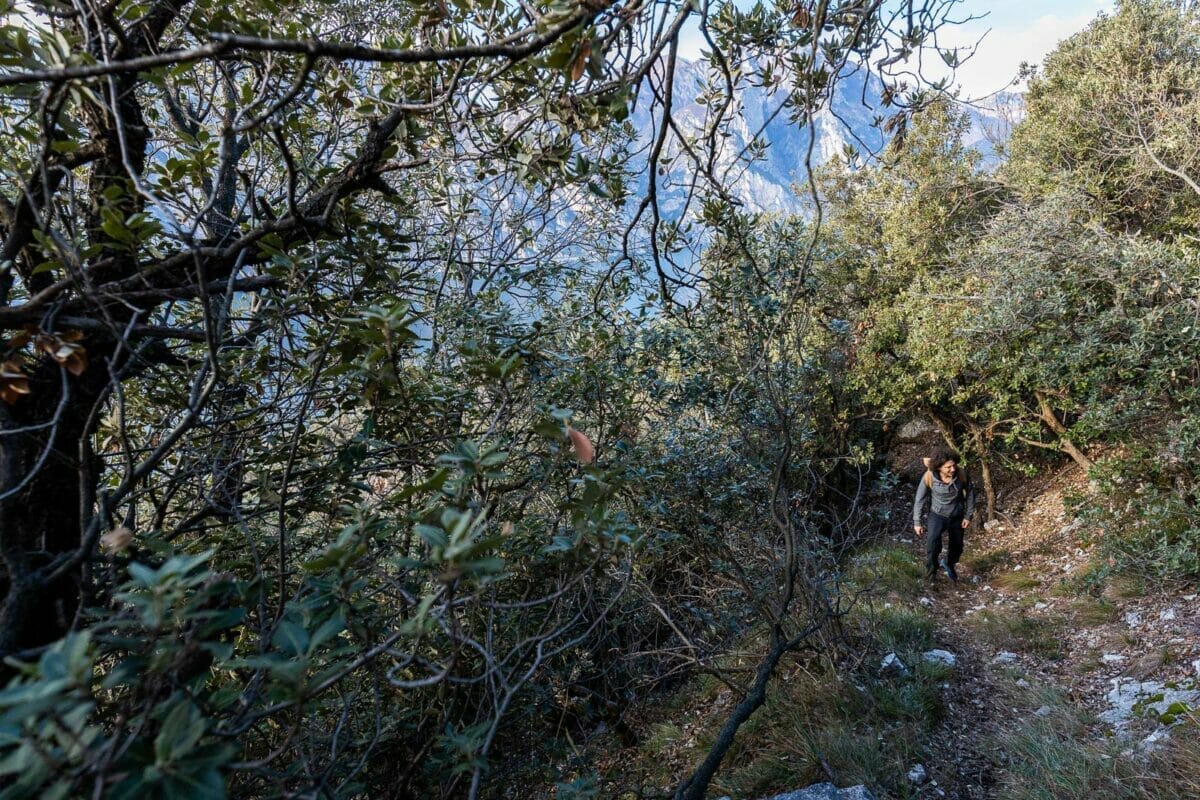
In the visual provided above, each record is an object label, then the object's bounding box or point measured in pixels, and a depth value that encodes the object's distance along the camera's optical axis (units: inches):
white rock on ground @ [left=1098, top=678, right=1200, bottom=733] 142.8
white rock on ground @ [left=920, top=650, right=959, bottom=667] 186.9
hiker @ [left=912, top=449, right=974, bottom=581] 277.6
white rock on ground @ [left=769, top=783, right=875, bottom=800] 116.5
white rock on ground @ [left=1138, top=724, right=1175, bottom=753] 124.1
